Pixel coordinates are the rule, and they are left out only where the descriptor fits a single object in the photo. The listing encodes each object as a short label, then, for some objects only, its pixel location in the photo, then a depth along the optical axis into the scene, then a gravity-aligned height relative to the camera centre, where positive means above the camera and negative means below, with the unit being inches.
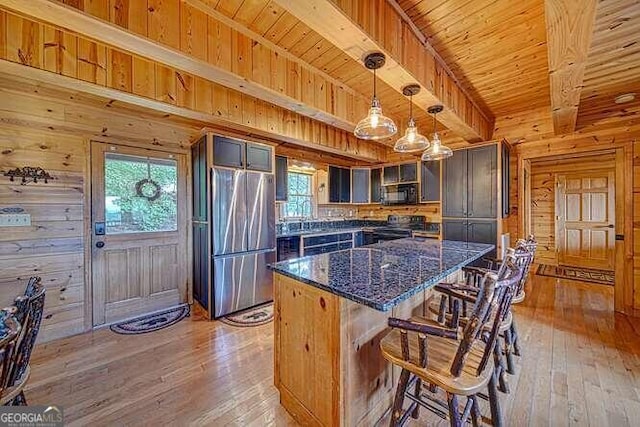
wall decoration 99.2 +15.2
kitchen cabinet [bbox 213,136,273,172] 124.7 +28.8
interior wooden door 208.1 -7.0
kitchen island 53.4 -26.1
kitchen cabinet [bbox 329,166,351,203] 203.0 +21.3
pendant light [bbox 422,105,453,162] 107.5 +25.4
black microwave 197.3 +13.2
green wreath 130.3 +12.0
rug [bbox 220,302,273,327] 119.7 -48.5
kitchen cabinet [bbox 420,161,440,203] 183.9 +20.8
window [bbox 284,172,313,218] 193.9 +12.3
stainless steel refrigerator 124.1 -12.1
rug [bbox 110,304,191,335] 113.1 -48.3
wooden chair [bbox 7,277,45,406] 48.9 -22.2
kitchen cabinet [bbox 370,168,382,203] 215.9 +21.8
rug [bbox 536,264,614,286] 183.0 -46.3
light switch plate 97.9 -1.9
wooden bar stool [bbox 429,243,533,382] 57.2 -28.0
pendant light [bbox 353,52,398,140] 70.5 +26.6
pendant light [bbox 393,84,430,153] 97.7 +25.7
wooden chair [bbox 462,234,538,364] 70.5 -26.9
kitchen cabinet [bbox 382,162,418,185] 195.9 +28.9
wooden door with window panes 119.0 -8.3
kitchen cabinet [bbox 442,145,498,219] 148.6 +16.1
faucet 200.7 +4.9
